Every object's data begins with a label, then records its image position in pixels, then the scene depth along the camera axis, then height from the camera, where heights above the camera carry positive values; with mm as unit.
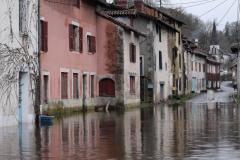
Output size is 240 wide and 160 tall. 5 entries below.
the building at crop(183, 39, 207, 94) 83938 +3919
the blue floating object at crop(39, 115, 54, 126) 25359 -1107
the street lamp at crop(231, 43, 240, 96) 61547 +4260
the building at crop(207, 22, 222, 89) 112438 +5063
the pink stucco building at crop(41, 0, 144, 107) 33188 +2512
